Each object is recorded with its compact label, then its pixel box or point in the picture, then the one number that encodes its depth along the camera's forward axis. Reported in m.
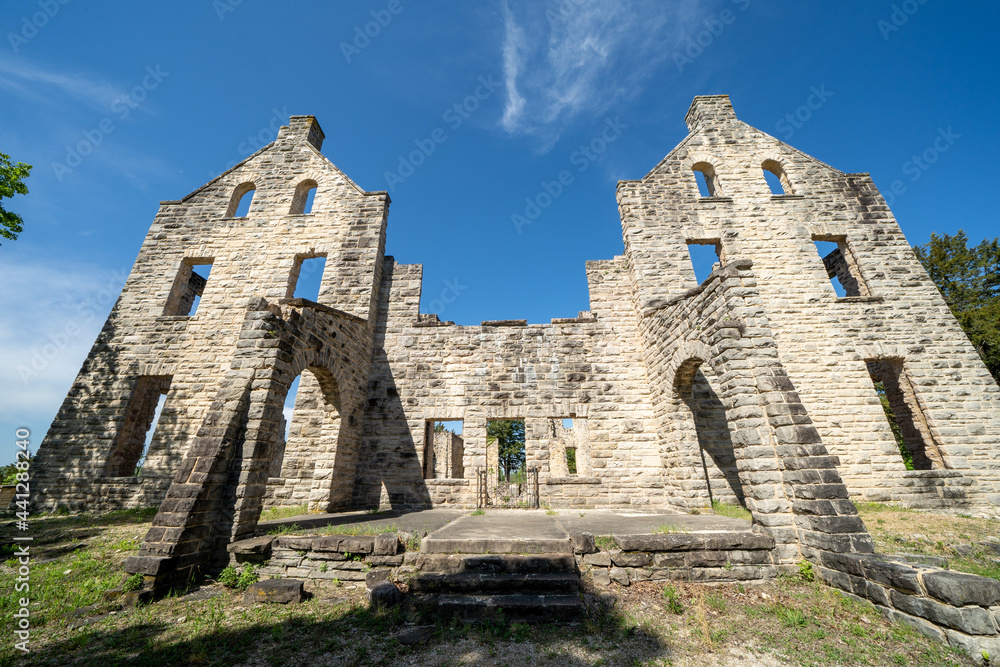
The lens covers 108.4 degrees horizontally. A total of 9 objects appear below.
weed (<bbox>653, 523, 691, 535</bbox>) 5.37
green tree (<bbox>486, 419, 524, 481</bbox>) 31.95
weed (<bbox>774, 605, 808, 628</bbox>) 3.73
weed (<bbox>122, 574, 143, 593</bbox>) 4.28
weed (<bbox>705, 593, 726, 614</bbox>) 4.04
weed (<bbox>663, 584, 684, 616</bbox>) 3.99
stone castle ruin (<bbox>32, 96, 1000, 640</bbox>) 8.38
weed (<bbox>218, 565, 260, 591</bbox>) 4.74
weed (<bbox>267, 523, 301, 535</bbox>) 5.70
